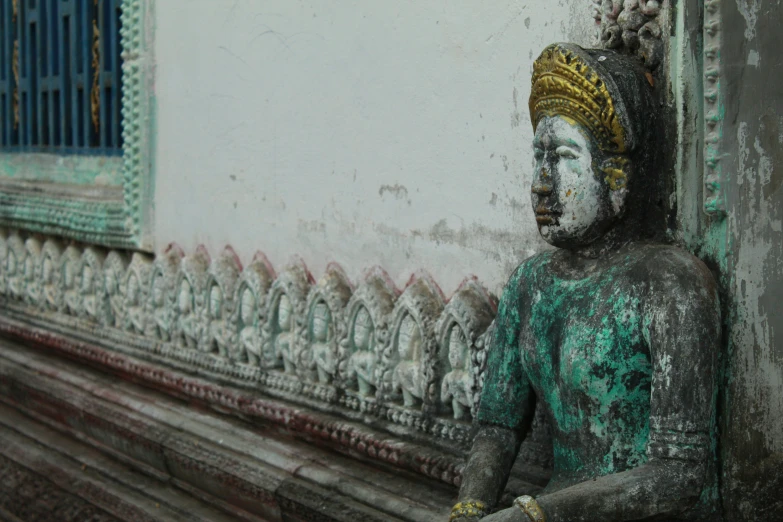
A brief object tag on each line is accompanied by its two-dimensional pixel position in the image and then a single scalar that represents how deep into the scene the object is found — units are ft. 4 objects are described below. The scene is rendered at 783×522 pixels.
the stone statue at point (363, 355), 10.89
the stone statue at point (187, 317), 13.78
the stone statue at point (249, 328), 12.69
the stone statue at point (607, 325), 6.89
